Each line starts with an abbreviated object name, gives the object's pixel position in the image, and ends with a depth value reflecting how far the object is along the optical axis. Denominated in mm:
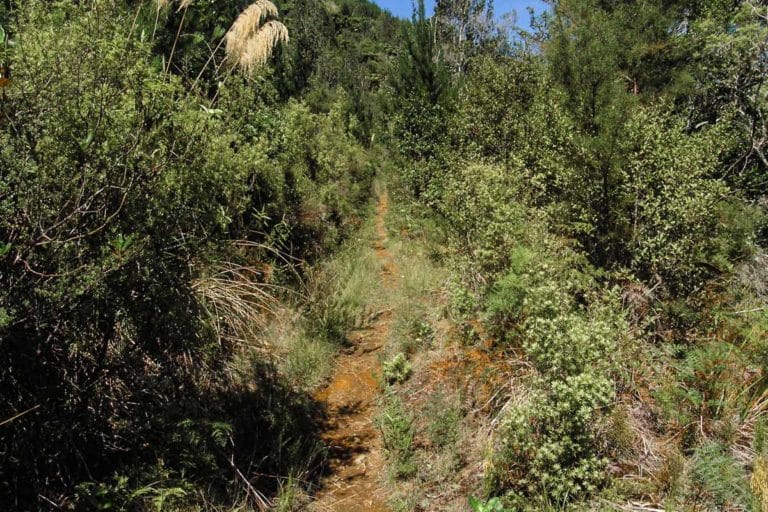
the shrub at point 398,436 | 4531
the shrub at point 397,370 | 5918
